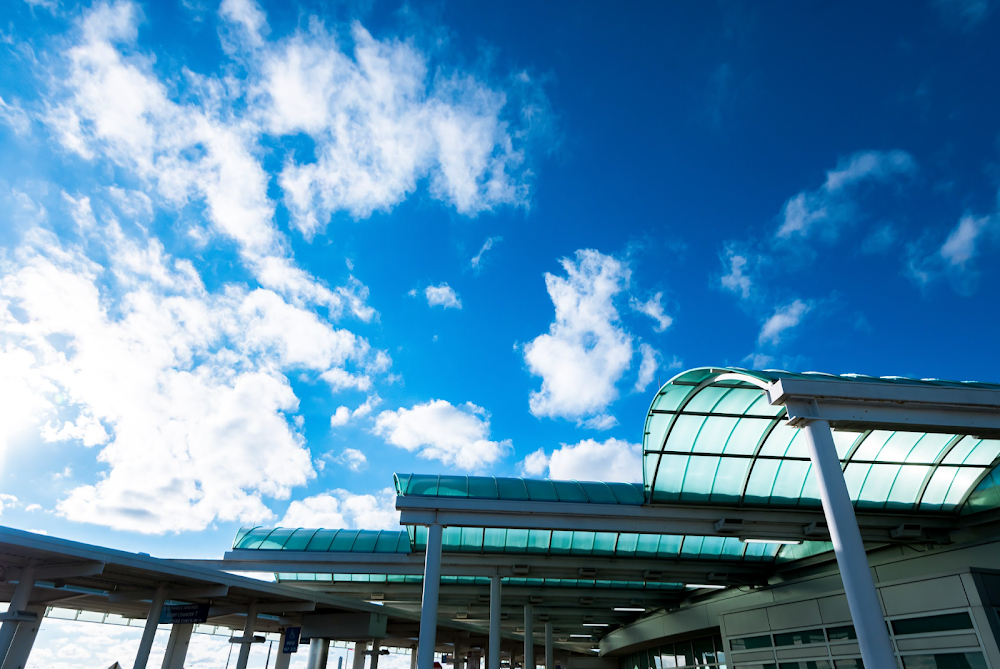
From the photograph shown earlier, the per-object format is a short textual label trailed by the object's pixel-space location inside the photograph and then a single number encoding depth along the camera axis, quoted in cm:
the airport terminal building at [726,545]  1427
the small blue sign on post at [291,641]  3026
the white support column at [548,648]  4552
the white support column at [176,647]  2807
